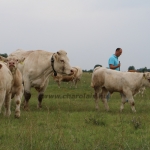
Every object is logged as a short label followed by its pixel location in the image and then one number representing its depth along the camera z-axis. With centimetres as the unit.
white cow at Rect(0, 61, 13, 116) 855
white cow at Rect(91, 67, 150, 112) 1210
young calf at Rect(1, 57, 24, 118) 938
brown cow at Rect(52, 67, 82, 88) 2731
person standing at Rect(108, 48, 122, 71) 1344
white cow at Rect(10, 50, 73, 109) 1233
